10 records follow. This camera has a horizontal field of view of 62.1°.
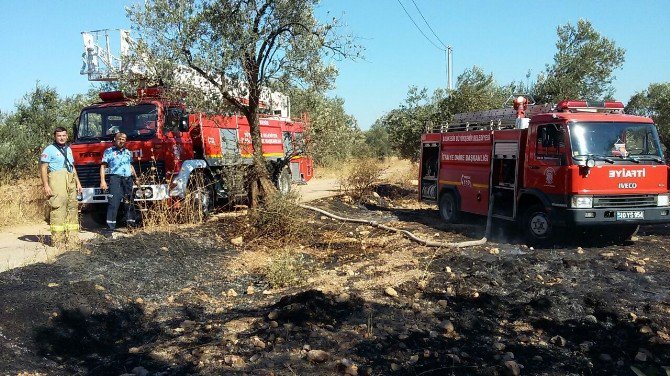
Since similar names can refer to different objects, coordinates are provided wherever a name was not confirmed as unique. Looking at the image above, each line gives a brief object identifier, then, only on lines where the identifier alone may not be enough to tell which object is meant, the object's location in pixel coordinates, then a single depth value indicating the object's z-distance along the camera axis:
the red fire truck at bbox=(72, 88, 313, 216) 10.88
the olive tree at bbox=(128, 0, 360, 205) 9.19
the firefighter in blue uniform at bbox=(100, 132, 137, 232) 9.80
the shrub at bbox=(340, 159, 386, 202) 15.98
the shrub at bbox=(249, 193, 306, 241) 9.46
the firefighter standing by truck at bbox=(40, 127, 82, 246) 8.23
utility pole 23.99
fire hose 8.73
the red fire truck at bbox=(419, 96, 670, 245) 8.45
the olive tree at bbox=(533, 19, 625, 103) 18.31
